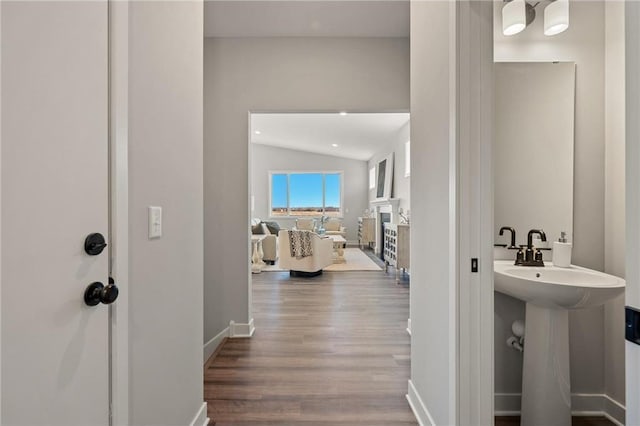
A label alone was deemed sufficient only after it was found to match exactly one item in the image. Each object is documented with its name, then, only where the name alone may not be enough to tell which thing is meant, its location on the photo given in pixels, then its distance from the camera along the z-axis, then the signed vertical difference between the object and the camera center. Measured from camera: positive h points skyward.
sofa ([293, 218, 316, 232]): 8.75 -0.36
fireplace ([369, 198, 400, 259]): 6.79 -0.09
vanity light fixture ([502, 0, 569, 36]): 1.75 +1.09
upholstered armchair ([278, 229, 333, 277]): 5.41 -0.82
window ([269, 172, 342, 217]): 10.66 +0.61
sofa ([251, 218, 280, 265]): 6.78 -0.81
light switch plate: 1.20 -0.04
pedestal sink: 1.50 -0.67
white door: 0.70 +0.01
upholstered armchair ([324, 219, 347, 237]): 9.39 -0.48
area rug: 6.08 -1.10
